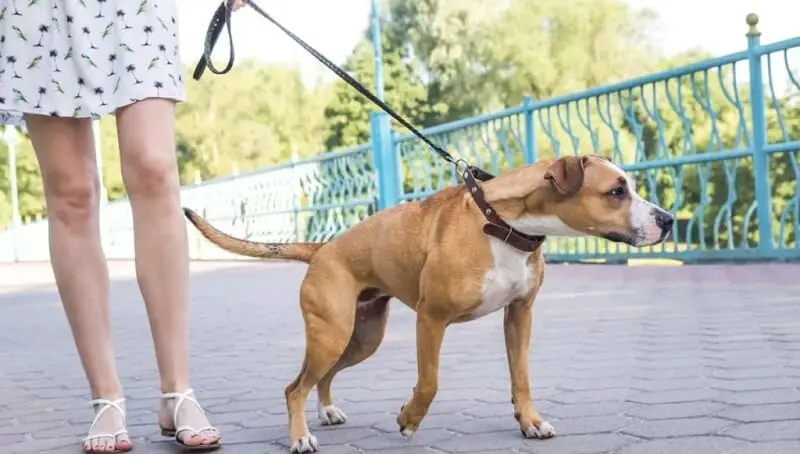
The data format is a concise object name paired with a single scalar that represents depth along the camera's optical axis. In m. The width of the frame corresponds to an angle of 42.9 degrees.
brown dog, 2.99
